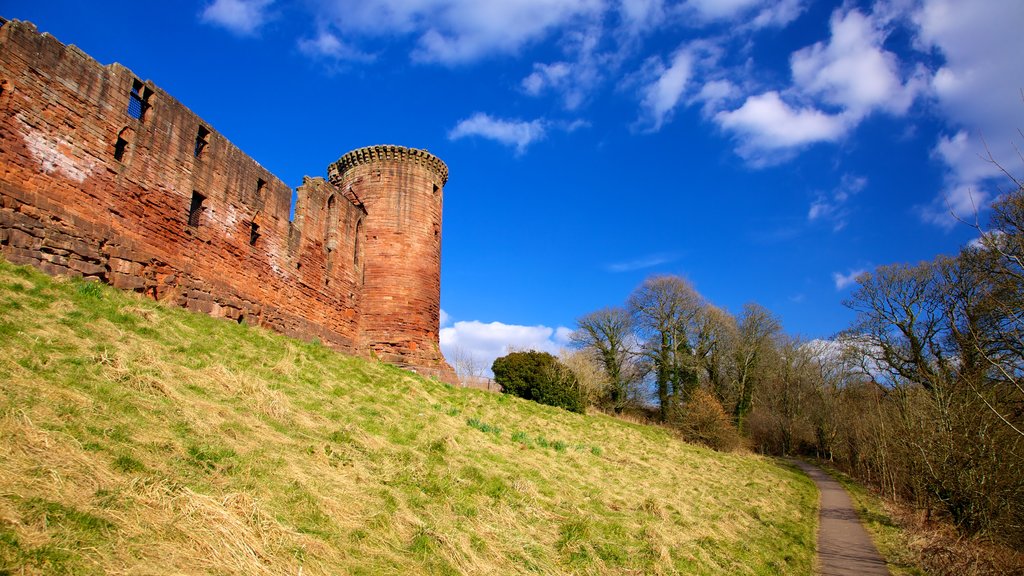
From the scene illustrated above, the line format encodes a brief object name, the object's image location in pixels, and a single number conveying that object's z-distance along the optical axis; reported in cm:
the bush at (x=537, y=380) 2528
